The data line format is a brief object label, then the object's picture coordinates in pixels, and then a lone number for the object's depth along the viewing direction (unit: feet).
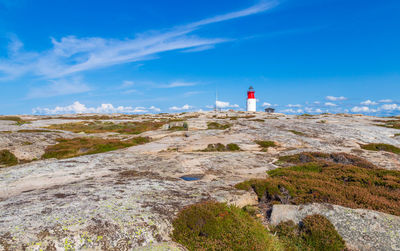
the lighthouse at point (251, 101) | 404.98
